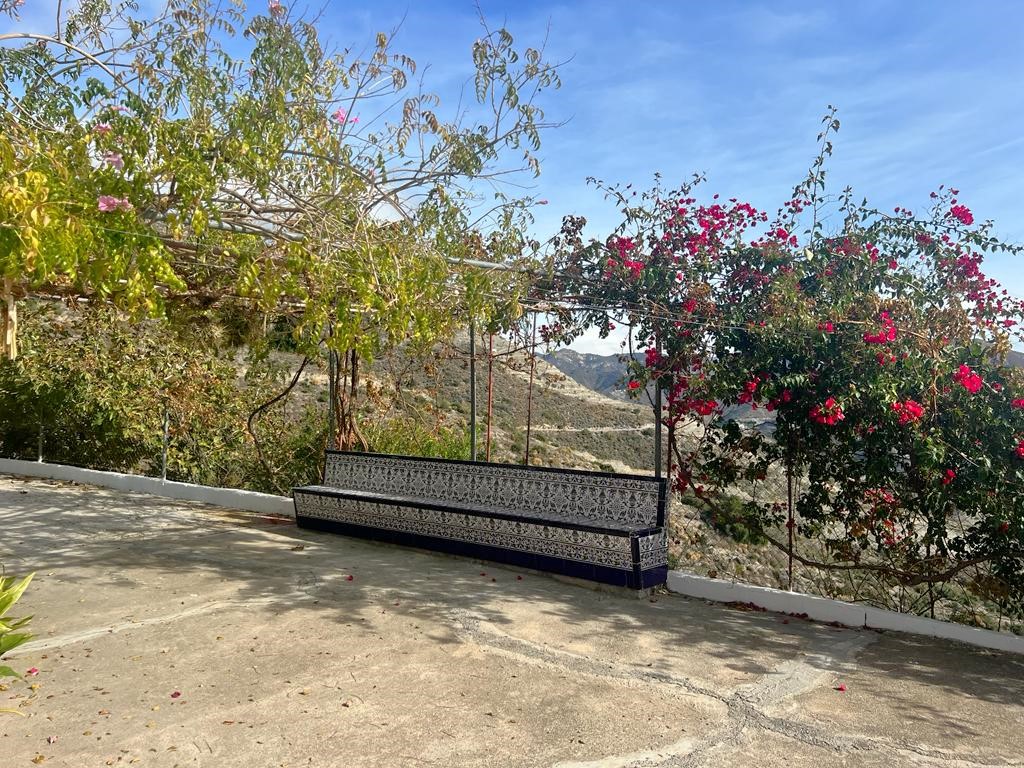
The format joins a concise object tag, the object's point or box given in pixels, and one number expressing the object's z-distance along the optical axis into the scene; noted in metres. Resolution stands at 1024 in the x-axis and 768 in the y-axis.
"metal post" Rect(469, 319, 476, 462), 6.37
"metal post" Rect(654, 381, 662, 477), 5.37
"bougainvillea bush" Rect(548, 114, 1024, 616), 4.41
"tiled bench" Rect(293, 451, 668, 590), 5.09
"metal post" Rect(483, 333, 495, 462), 6.30
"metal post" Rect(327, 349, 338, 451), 7.63
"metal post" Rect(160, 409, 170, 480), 8.79
